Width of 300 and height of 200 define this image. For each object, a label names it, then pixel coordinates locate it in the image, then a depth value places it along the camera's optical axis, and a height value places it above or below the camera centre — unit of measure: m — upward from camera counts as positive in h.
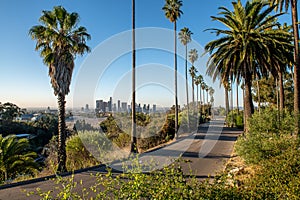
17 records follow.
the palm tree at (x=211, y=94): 111.54 +7.84
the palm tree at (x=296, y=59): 14.19 +3.29
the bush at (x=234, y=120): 34.61 -2.01
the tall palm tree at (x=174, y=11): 25.02 +11.38
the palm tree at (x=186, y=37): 34.53 +12.44
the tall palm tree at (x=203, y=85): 72.97 +8.20
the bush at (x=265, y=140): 8.28 -1.34
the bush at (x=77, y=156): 13.18 -2.90
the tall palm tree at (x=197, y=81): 61.11 +8.10
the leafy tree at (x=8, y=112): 44.81 -0.33
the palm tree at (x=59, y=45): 13.24 +4.08
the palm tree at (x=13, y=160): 13.05 -3.09
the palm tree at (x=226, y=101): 45.56 +1.66
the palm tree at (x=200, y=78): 61.92 +9.01
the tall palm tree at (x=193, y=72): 51.92 +9.12
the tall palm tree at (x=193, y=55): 60.71 +15.28
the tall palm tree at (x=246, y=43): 14.59 +4.63
